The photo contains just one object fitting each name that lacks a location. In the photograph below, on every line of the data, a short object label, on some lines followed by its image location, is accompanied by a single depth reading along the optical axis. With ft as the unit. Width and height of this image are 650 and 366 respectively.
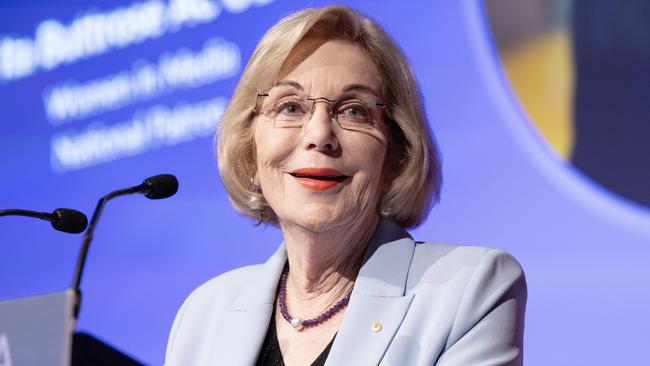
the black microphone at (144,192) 14.96
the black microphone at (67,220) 15.41
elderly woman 14.98
